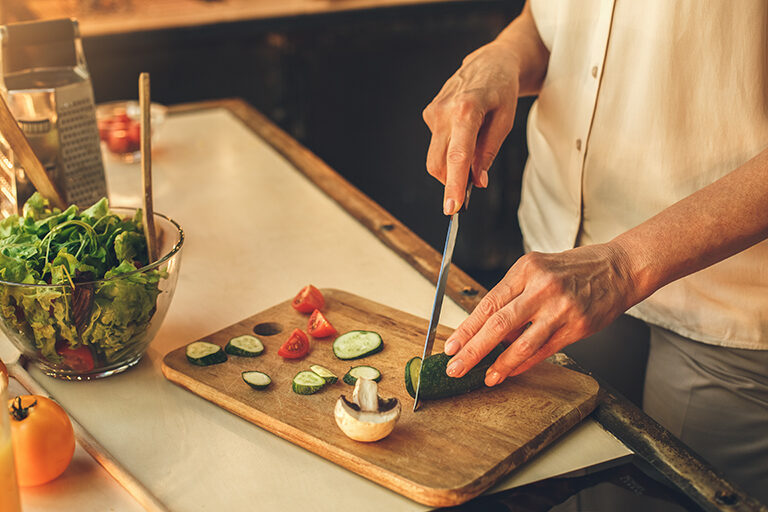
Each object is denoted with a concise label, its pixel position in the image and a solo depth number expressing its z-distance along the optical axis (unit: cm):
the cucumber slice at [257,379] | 110
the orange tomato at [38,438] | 91
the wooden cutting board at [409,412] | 95
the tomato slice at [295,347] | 118
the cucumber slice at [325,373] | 112
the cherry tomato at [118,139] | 197
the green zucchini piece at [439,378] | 106
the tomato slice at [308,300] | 131
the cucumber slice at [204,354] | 116
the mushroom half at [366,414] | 97
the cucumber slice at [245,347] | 119
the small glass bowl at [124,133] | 197
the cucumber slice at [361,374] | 112
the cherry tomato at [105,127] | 199
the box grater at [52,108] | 146
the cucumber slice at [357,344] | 119
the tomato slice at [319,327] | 123
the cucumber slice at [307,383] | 109
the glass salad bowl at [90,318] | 104
